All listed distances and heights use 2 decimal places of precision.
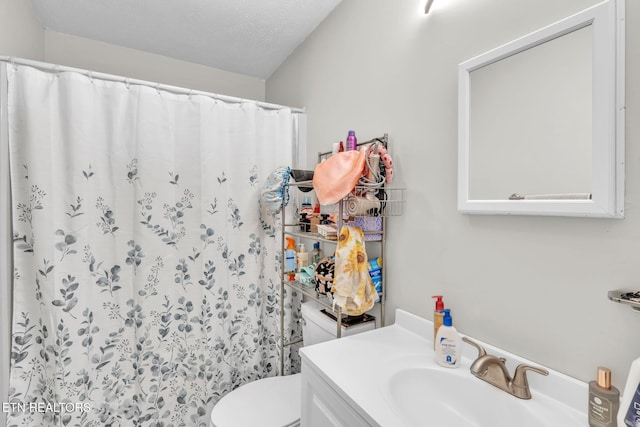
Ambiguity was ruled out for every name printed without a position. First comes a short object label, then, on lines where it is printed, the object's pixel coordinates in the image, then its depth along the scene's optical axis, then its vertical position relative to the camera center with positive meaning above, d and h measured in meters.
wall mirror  0.65 +0.24
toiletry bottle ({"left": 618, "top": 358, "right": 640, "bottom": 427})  0.54 -0.36
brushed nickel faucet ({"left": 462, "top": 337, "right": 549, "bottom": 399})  0.77 -0.45
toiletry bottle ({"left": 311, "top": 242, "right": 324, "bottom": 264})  1.69 -0.25
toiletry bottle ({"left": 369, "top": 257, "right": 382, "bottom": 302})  1.26 -0.27
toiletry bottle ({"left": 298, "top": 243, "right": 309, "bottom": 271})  1.67 -0.27
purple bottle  1.30 +0.31
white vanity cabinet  0.78 -0.58
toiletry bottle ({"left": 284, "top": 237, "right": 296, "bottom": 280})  1.74 -0.29
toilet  1.23 -0.89
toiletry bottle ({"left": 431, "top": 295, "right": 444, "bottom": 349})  0.98 -0.35
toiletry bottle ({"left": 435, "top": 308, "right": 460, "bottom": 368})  0.91 -0.43
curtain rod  1.26 +0.65
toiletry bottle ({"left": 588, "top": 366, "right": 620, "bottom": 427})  0.61 -0.40
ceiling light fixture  1.06 +0.75
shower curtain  1.29 -0.21
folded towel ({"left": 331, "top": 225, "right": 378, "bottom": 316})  1.11 -0.25
